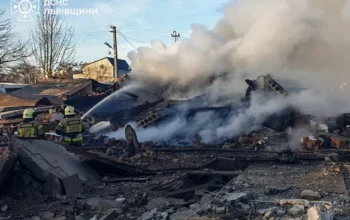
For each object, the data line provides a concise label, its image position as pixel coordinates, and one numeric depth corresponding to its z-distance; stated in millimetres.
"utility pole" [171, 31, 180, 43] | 47844
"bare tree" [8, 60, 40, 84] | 25656
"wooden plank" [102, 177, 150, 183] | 7408
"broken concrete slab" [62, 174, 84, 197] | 6629
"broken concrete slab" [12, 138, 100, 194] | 6676
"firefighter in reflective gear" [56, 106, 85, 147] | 8750
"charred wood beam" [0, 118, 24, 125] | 15250
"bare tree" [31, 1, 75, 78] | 30031
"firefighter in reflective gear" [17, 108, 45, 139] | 8570
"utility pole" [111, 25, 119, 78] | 30894
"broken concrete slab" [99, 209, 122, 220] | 5006
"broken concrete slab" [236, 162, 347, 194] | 5594
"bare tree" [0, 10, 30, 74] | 24016
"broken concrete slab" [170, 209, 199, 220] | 4555
